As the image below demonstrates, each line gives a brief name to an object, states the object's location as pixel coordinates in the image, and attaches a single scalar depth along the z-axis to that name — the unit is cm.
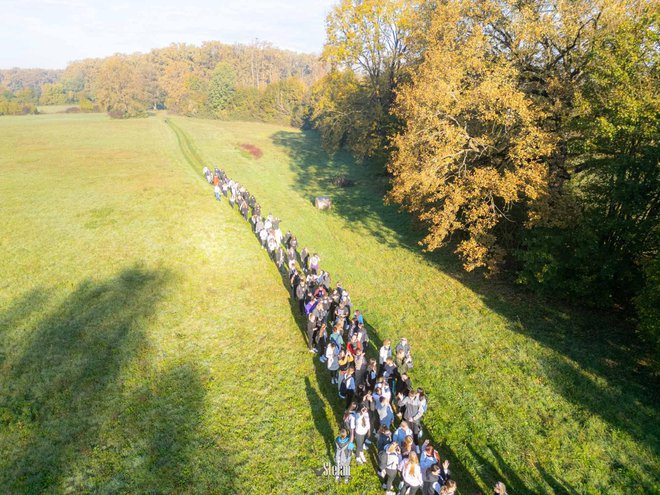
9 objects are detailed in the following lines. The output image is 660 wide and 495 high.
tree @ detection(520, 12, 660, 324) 1280
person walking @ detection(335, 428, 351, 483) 844
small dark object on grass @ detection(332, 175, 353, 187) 3575
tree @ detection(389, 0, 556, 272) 1595
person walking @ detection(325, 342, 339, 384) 1173
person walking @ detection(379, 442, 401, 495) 818
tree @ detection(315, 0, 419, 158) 2908
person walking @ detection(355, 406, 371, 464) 898
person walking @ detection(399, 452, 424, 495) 780
